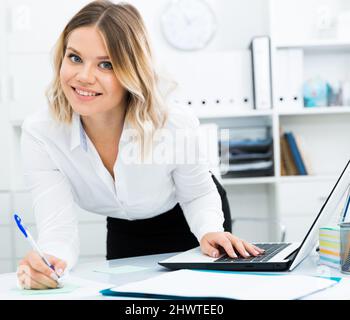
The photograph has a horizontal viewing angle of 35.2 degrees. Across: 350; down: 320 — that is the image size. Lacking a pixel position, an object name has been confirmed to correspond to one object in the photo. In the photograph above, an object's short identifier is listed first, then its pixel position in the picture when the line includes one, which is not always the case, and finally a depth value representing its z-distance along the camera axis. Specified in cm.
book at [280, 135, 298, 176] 325
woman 144
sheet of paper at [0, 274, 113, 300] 98
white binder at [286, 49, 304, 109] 318
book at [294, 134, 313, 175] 323
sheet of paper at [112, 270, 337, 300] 88
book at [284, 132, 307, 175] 322
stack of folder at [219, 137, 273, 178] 318
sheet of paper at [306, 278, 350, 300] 89
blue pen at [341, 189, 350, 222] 130
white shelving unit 314
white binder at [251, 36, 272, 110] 309
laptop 115
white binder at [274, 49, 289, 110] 318
